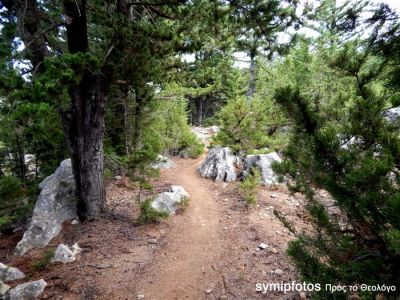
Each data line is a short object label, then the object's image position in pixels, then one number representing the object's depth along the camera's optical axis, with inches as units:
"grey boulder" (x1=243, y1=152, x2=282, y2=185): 366.0
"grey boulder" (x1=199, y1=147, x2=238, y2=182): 408.1
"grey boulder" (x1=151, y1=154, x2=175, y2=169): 472.6
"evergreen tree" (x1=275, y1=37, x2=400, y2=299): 79.7
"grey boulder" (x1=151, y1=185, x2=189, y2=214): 287.4
